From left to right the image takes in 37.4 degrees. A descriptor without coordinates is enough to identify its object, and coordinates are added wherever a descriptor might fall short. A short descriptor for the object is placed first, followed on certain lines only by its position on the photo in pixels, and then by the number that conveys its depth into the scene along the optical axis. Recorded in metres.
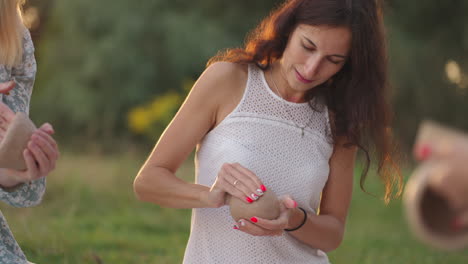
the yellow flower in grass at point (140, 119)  11.23
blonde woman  2.01
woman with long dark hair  2.74
